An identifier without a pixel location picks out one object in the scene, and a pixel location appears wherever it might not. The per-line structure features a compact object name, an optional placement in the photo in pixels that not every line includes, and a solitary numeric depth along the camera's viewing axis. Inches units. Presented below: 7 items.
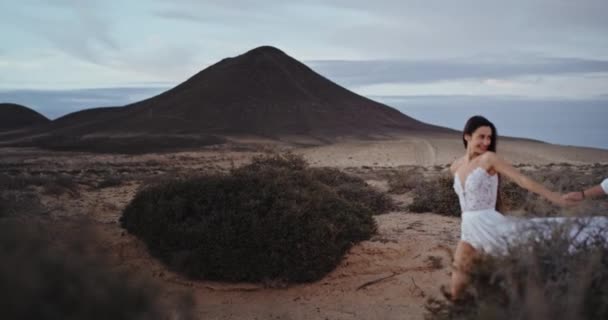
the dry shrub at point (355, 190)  477.1
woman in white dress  190.5
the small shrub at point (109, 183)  638.5
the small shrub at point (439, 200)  451.9
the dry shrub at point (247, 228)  312.8
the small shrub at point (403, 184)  575.8
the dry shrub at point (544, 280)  126.0
